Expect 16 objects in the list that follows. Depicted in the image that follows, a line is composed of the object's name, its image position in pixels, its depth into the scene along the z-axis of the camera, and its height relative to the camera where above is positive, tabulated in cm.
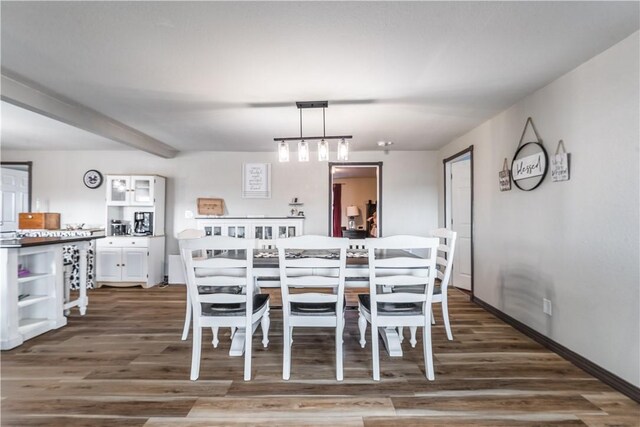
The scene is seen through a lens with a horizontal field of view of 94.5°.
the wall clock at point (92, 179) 506 +62
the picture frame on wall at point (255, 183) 515 +55
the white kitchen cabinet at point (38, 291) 265 -76
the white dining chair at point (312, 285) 196 -48
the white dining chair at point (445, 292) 257 -69
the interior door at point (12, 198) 499 +30
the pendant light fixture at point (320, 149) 269 +60
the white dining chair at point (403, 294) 199 -55
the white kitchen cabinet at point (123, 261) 457 -71
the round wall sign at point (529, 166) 257 +45
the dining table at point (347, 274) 223 -44
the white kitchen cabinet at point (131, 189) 474 +42
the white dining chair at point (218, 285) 199 -51
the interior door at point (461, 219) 434 -7
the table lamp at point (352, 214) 840 +2
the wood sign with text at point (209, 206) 499 +15
